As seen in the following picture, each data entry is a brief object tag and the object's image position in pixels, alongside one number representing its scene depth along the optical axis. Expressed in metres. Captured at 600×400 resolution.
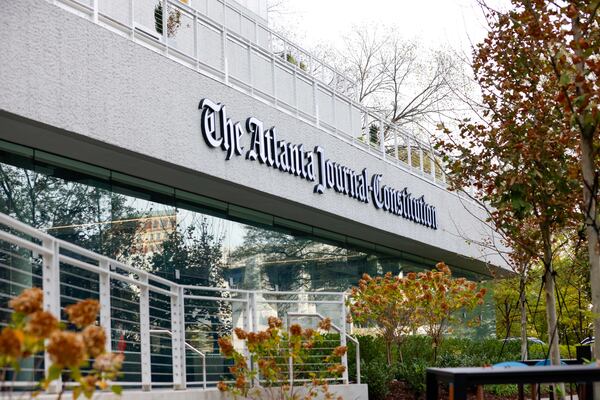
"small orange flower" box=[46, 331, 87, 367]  4.39
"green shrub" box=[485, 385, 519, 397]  20.28
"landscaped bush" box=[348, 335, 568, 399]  16.20
